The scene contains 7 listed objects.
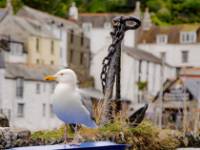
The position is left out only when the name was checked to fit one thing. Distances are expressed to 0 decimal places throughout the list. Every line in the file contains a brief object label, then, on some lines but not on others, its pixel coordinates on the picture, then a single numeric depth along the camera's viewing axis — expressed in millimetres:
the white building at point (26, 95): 65312
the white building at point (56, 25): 87000
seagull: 9578
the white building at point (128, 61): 89125
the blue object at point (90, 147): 8953
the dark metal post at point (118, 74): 15048
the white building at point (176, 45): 101938
